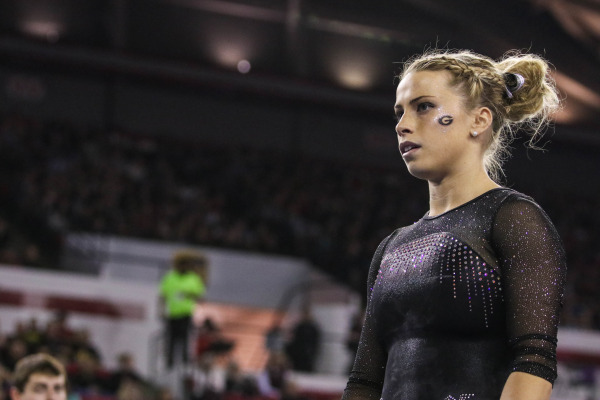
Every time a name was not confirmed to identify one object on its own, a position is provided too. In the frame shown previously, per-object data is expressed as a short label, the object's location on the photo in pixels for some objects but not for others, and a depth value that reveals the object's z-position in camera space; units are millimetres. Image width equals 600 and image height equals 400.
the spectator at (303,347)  25891
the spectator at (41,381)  8531
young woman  3766
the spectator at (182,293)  20578
